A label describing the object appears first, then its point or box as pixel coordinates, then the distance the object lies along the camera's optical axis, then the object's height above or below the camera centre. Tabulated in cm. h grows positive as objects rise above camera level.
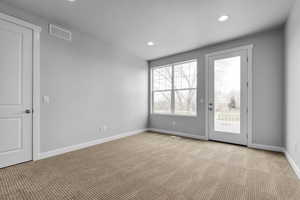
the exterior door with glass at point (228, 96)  351 +10
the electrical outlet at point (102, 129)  376 -78
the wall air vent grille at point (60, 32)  287 +142
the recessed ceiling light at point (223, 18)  266 +157
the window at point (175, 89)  447 +38
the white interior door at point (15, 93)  233 +10
